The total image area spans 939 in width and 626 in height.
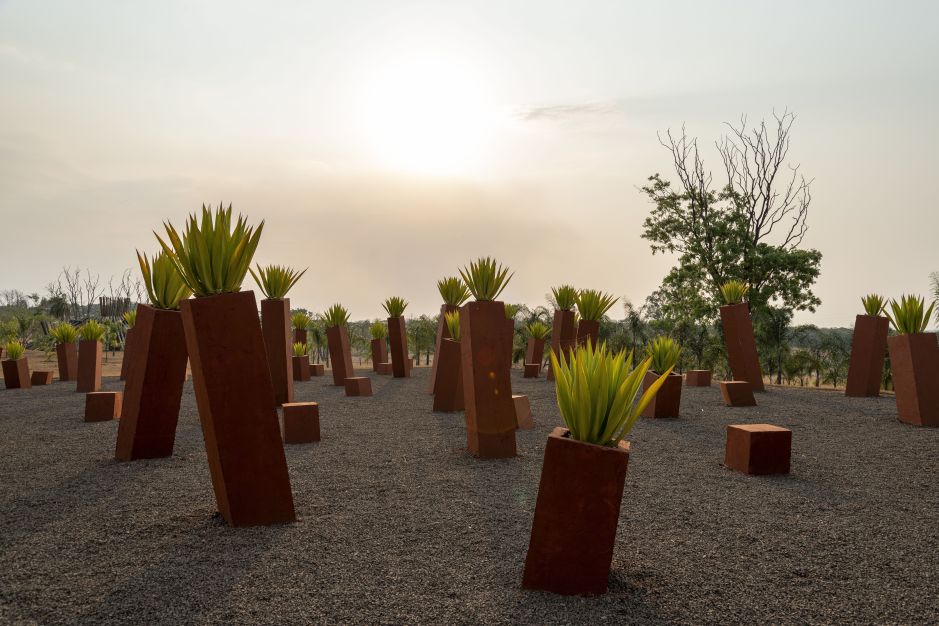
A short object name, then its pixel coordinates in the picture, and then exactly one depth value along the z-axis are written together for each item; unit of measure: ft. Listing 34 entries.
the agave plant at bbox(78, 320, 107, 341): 47.85
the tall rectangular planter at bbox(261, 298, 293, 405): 37.11
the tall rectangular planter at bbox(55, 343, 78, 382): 57.93
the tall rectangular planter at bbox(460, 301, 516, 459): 23.76
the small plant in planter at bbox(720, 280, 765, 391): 44.57
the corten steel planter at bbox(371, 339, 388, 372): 70.59
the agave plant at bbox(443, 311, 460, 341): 39.01
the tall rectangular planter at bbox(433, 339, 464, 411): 36.24
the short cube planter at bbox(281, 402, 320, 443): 26.86
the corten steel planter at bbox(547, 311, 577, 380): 53.67
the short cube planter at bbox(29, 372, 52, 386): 55.42
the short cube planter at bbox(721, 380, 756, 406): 38.01
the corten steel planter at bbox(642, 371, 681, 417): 33.86
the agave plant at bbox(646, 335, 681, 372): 34.24
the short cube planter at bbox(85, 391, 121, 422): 32.89
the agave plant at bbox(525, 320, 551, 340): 65.00
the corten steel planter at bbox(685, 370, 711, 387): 50.90
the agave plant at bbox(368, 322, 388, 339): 68.80
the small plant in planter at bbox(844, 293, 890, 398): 41.73
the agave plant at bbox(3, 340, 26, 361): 52.24
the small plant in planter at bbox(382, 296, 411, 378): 58.70
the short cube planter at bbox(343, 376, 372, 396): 44.88
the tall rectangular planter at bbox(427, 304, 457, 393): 45.60
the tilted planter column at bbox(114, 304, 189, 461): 21.84
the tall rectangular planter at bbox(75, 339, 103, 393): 47.37
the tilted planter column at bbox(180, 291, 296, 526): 14.84
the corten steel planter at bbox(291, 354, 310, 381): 60.68
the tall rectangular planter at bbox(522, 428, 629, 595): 11.28
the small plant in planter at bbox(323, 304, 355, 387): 54.44
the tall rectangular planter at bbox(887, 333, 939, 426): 31.60
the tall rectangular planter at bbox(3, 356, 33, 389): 51.93
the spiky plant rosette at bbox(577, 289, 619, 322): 51.16
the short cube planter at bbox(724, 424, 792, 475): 21.06
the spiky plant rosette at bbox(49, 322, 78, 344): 56.63
